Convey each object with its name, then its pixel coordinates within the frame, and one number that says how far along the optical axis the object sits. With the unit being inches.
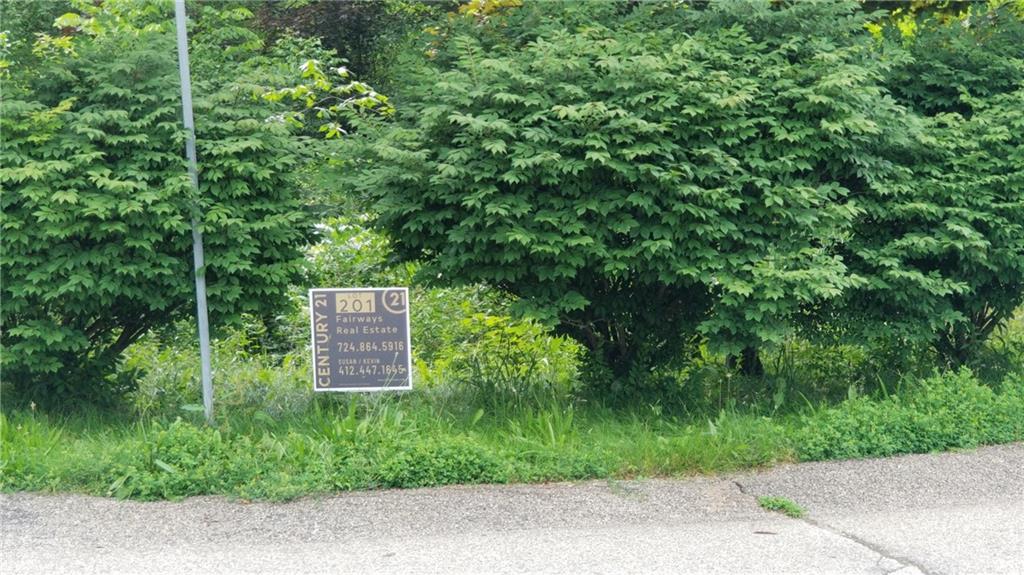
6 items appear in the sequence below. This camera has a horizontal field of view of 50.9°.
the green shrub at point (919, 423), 303.9
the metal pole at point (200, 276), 306.8
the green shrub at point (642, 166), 305.6
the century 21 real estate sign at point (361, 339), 312.3
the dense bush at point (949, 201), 328.8
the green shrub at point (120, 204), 299.4
